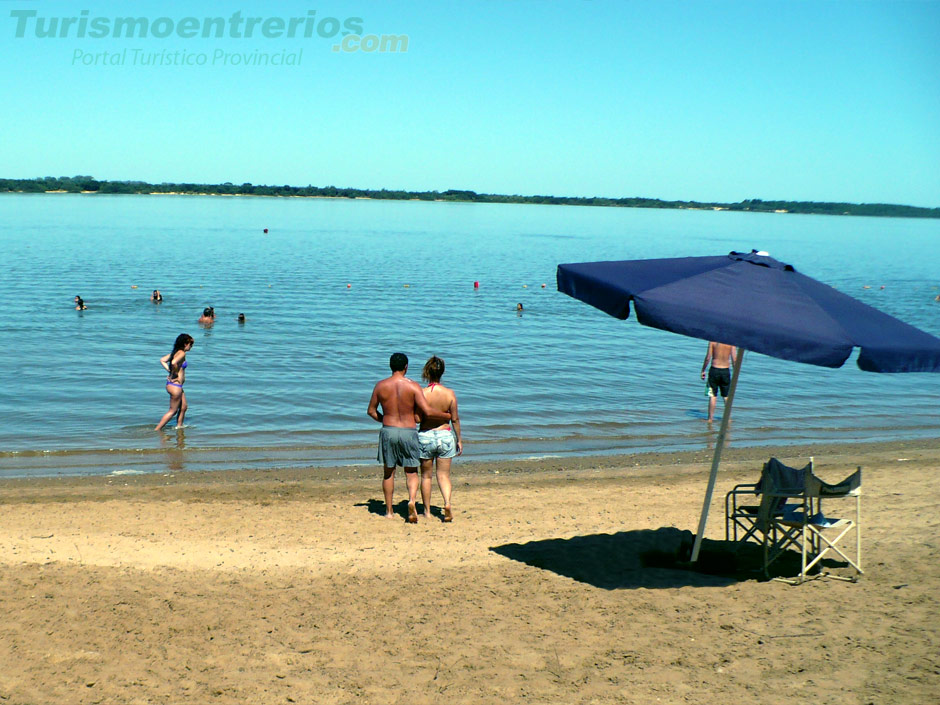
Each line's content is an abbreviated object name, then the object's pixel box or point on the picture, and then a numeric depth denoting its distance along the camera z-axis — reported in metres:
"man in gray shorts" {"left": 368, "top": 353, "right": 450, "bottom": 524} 7.89
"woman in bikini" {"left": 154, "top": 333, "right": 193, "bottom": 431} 12.55
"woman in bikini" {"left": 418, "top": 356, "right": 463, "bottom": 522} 7.96
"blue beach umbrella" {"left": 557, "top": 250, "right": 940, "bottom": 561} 5.23
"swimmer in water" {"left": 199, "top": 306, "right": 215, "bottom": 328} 25.16
